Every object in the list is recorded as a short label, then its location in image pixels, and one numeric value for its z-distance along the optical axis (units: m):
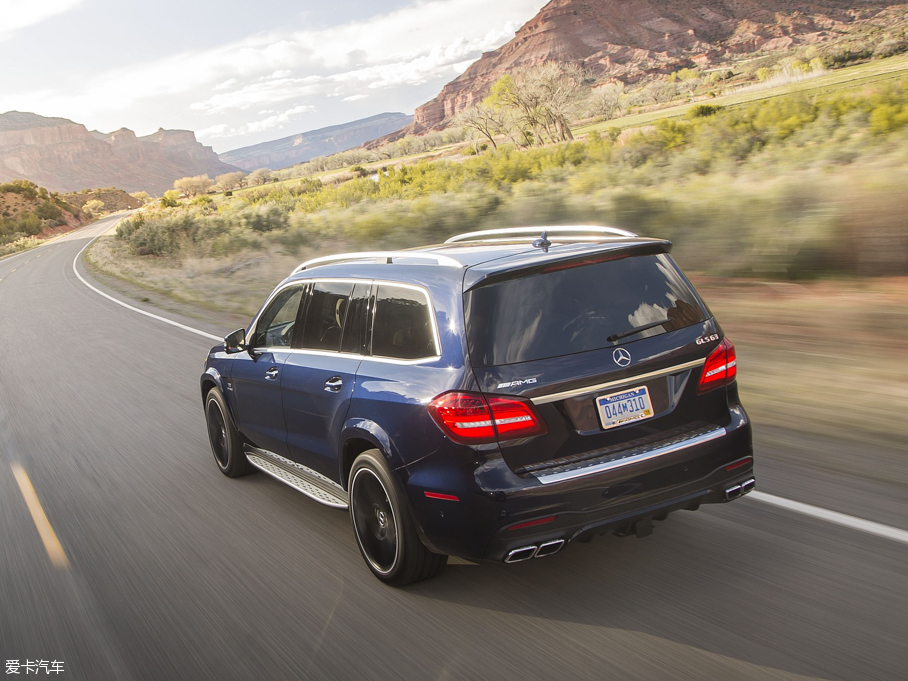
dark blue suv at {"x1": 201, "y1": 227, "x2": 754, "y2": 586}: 3.38
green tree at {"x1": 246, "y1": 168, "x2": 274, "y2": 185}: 135.02
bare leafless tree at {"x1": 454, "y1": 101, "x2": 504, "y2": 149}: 57.84
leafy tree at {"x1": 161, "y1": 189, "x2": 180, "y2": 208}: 93.86
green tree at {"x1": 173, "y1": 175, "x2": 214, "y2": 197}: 138.25
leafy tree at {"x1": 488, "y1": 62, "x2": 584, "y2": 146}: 53.69
